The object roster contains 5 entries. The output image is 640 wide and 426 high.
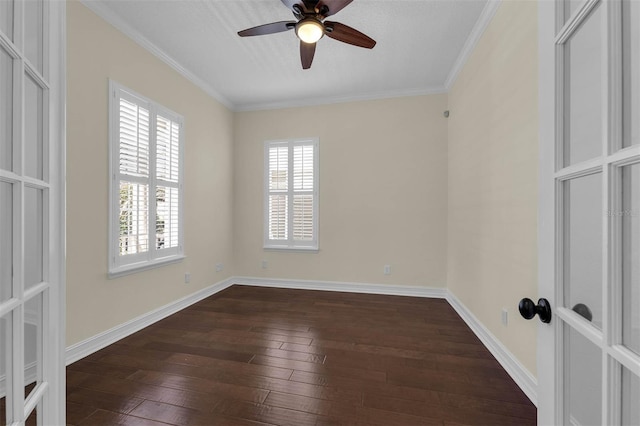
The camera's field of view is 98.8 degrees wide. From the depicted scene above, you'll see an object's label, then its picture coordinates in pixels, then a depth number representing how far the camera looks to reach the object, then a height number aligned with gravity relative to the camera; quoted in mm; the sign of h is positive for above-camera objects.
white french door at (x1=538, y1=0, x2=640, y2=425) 547 +5
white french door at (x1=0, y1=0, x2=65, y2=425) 659 +1
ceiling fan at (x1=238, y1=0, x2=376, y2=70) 2004 +1511
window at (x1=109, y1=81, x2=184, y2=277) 2562 +313
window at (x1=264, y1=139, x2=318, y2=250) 4332 +294
